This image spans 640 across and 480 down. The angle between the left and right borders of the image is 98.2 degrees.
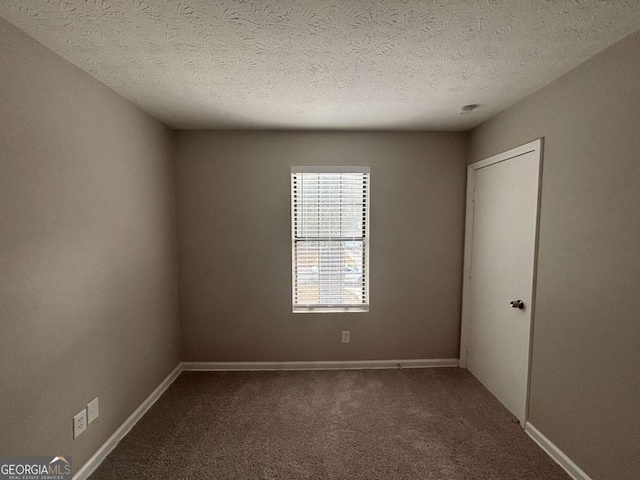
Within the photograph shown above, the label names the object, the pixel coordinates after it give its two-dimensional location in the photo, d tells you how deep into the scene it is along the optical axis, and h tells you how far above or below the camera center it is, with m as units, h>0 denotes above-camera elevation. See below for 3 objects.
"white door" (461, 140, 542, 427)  1.99 -0.39
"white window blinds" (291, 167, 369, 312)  2.83 -0.15
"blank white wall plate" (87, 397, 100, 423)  1.67 -1.17
